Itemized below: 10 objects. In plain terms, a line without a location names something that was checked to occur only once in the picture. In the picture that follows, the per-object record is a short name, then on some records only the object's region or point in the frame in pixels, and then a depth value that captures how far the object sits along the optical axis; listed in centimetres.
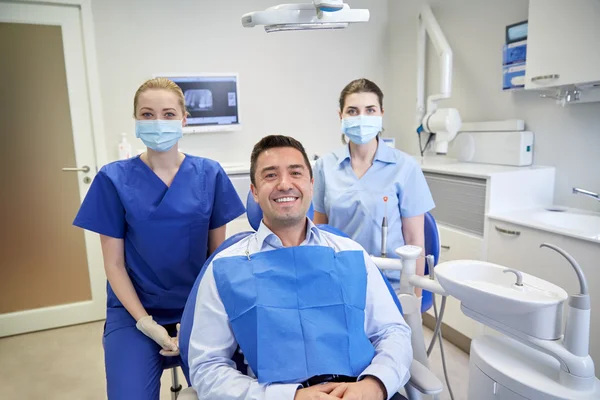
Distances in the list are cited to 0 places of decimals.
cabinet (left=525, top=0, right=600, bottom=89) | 178
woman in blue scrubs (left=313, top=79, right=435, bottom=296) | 162
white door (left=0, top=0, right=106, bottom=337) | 265
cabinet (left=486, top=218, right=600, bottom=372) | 170
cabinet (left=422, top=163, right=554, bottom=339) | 218
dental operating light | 119
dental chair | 107
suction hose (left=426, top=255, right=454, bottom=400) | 131
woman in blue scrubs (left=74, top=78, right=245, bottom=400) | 141
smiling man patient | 106
